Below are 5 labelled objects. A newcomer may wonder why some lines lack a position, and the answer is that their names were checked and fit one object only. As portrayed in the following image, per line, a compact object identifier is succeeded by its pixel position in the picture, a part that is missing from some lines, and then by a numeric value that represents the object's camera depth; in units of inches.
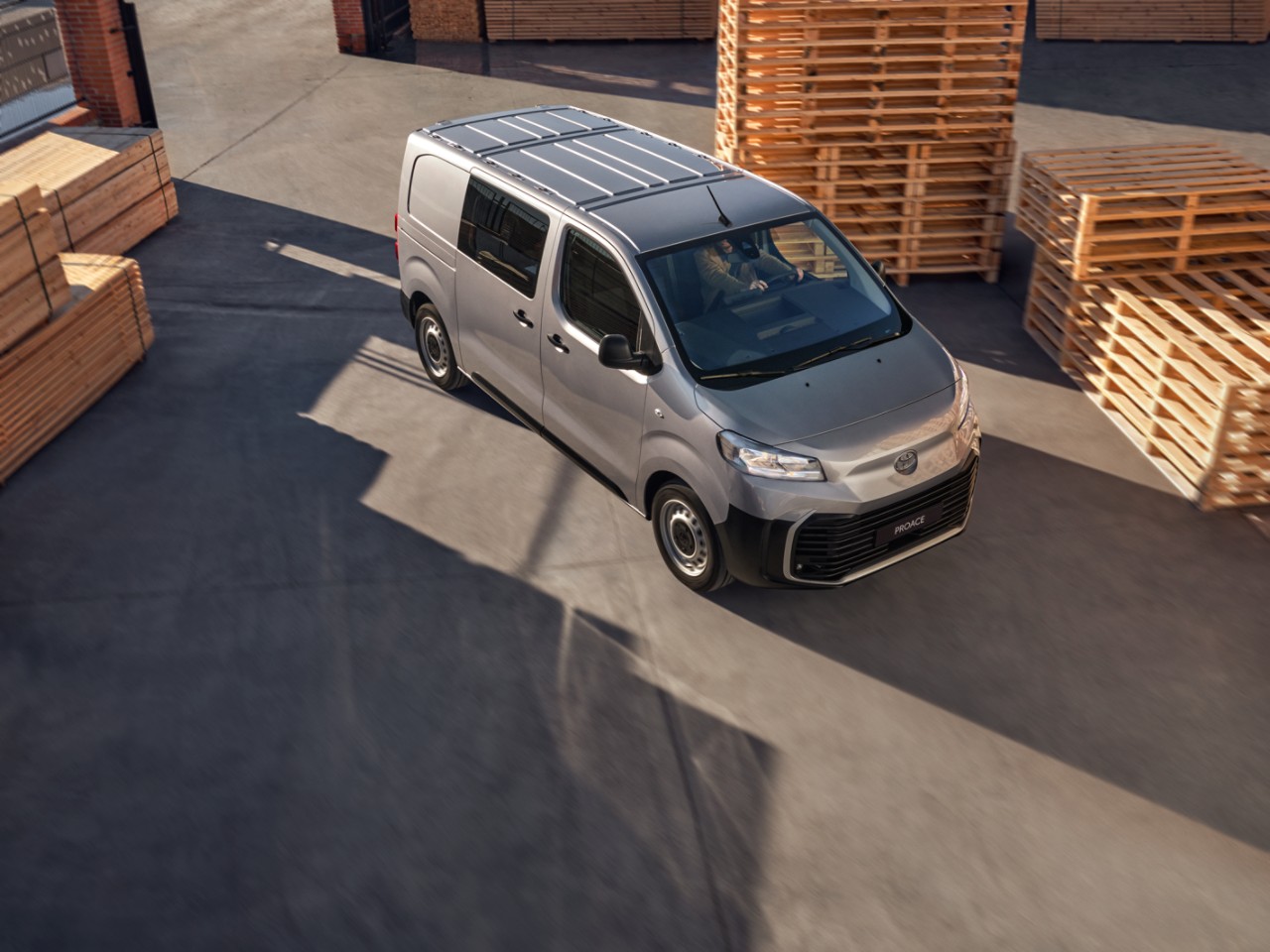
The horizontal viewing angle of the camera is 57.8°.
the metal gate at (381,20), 779.4
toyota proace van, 250.7
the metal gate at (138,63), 567.3
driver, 275.7
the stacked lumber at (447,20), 799.7
